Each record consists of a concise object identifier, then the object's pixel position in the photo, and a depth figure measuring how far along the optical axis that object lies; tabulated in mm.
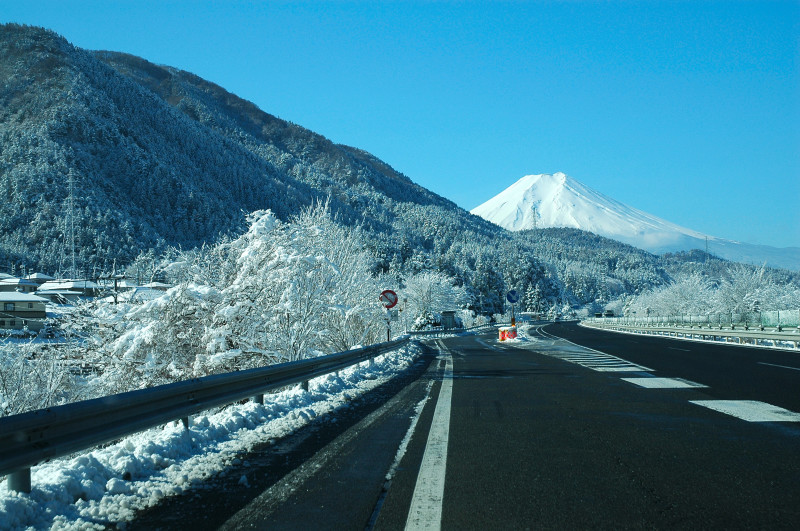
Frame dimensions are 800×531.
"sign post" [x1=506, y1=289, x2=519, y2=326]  42969
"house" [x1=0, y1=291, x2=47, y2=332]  62950
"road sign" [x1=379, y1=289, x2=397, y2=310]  23711
